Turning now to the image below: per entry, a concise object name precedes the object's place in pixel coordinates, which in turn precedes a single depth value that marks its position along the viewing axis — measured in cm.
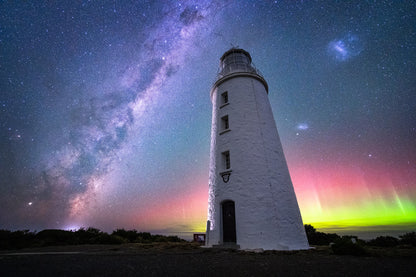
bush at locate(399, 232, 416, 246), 1115
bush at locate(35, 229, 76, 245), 1190
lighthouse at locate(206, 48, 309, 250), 941
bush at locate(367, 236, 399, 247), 1156
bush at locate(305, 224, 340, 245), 1436
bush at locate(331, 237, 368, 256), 770
